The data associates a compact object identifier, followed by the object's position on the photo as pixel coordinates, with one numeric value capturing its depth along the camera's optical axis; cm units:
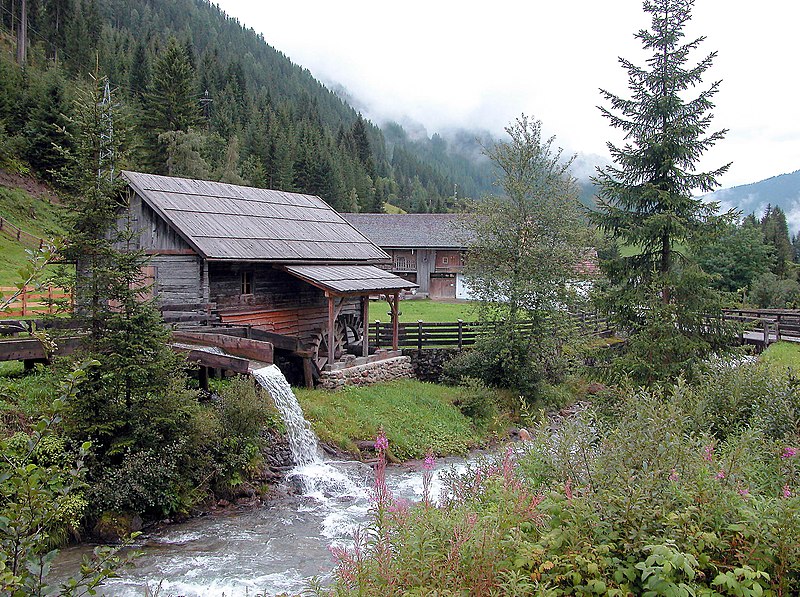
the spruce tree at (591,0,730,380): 1483
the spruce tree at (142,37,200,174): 4831
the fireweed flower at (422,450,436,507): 566
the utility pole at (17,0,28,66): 5916
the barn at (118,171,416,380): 1933
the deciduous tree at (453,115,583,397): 2219
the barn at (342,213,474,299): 5134
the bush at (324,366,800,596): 475
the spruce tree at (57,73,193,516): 1152
